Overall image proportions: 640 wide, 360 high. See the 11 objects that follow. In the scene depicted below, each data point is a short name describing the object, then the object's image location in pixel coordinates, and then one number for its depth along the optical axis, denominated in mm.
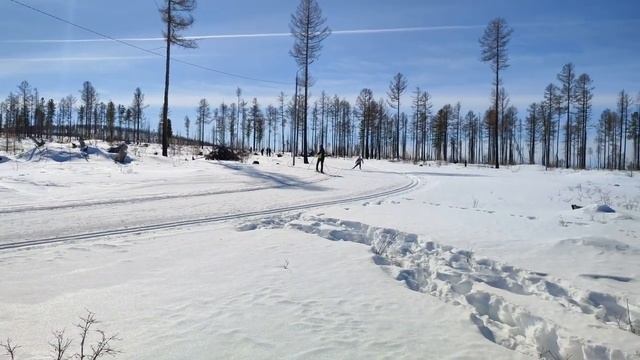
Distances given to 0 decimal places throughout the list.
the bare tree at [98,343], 3317
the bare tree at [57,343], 3338
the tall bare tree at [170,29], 25406
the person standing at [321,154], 24511
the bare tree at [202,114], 89462
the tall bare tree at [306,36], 31172
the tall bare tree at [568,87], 47438
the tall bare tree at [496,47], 33944
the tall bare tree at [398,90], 51281
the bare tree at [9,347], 3276
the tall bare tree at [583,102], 48625
